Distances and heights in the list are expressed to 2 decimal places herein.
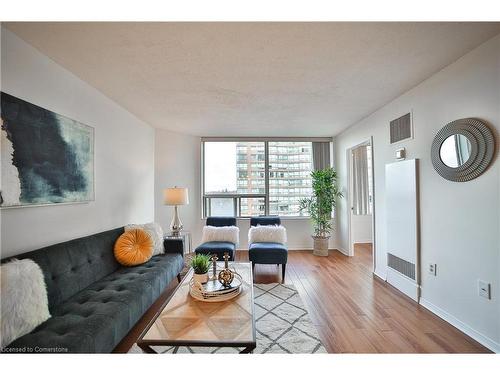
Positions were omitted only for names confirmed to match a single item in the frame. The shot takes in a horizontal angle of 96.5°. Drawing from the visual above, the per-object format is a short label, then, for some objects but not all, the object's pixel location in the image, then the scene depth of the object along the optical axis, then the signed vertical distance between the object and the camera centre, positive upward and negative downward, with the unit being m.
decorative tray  1.74 -0.81
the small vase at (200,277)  1.94 -0.75
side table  3.06 -0.82
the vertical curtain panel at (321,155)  5.03 +0.80
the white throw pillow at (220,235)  3.67 -0.72
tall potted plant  4.49 -0.28
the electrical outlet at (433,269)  2.31 -0.84
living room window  4.98 +0.39
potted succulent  1.94 -0.68
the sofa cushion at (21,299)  1.26 -0.64
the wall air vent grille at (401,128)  2.65 +0.76
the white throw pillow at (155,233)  2.82 -0.54
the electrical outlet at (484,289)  1.77 -0.81
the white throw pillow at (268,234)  3.58 -0.70
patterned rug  1.76 -1.25
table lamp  3.65 -0.12
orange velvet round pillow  2.48 -0.64
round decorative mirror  1.79 +0.35
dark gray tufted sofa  1.30 -0.83
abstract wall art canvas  1.60 +0.31
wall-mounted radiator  2.55 -0.45
